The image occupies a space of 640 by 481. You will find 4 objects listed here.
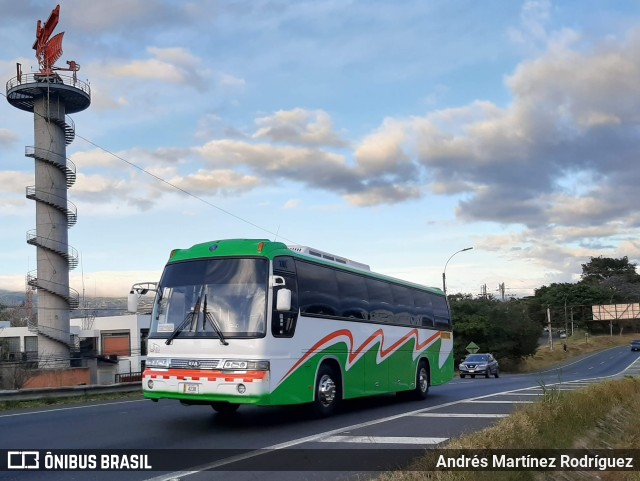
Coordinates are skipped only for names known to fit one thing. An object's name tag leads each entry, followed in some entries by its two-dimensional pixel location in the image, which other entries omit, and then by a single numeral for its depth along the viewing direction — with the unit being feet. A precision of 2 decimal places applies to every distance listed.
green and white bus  37.19
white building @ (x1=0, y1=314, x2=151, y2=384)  222.28
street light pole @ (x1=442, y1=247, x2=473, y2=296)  166.69
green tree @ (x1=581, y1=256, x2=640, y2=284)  480.64
